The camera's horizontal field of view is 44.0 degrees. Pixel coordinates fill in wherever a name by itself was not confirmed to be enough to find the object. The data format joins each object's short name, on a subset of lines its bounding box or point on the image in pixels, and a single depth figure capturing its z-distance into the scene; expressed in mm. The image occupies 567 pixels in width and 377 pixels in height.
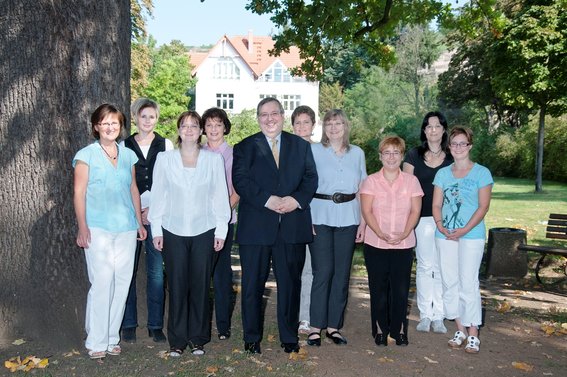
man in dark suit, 6000
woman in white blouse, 5809
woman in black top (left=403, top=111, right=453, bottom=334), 6829
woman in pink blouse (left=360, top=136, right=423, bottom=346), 6367
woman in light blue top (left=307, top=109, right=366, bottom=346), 6371
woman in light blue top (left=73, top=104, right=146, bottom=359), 5570
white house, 70562
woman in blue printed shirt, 6371
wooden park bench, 11094
